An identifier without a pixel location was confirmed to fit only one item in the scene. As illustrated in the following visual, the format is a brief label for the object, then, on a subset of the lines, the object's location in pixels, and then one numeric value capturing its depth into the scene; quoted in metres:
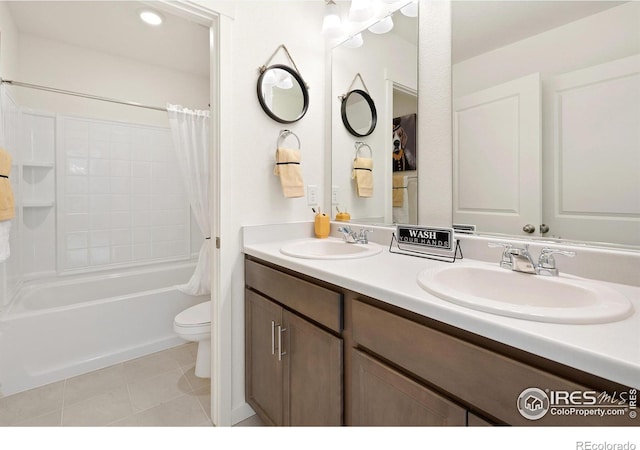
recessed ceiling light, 2.03
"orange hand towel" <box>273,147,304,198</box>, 1.62
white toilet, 1.83
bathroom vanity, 0.55
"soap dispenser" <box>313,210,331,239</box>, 1.77
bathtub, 1.78
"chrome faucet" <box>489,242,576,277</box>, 0.96
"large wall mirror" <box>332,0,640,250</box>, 0.94
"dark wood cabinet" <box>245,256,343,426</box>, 1.07
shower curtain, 2.06
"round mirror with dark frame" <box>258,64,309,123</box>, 1.61
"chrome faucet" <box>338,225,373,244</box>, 1.61
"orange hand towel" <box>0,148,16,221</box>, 1.60
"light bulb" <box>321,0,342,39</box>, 1.73
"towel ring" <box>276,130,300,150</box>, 1.68
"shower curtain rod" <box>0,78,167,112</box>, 1.88
